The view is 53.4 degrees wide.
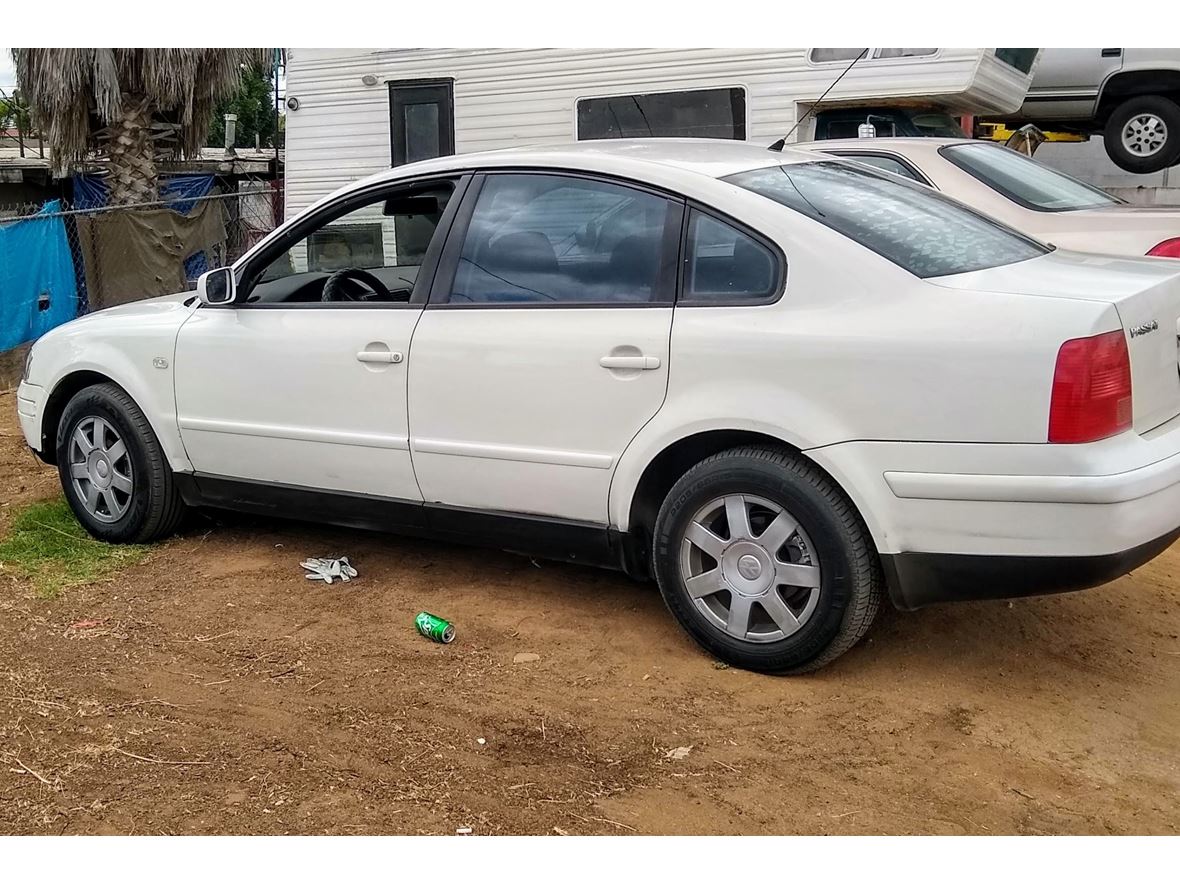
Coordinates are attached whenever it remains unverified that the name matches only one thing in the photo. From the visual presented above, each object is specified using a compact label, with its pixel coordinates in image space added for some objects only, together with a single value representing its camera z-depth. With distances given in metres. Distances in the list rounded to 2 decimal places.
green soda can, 4.19
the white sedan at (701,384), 3.31
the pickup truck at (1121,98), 11.77
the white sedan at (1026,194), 6.05
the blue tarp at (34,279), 11.15
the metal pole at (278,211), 17.41
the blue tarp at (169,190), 15.74
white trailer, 8.30
